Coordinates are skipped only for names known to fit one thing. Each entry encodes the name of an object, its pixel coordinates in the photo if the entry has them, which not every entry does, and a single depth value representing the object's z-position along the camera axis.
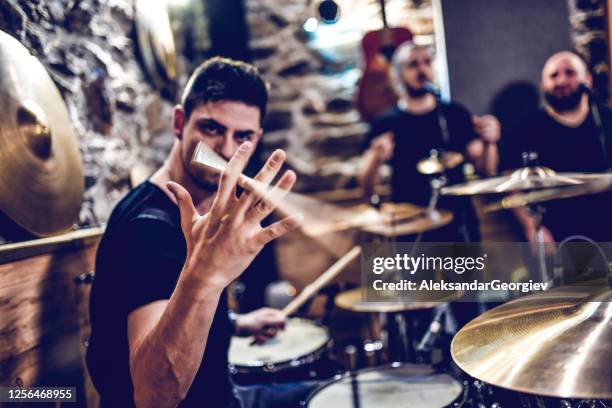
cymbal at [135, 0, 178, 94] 2.56
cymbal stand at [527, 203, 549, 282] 1.80
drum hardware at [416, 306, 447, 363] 1.51
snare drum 1.75
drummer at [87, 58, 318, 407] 0.88
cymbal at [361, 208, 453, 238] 2.45
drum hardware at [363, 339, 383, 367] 1.94
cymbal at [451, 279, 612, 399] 0.78
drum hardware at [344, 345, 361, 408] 1.45
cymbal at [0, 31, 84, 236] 1.32
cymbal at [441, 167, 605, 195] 1.63
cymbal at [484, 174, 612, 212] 1.54
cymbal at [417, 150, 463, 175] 2.53
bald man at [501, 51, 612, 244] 2.72
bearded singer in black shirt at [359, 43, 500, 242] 3.03
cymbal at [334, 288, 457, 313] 1.95
